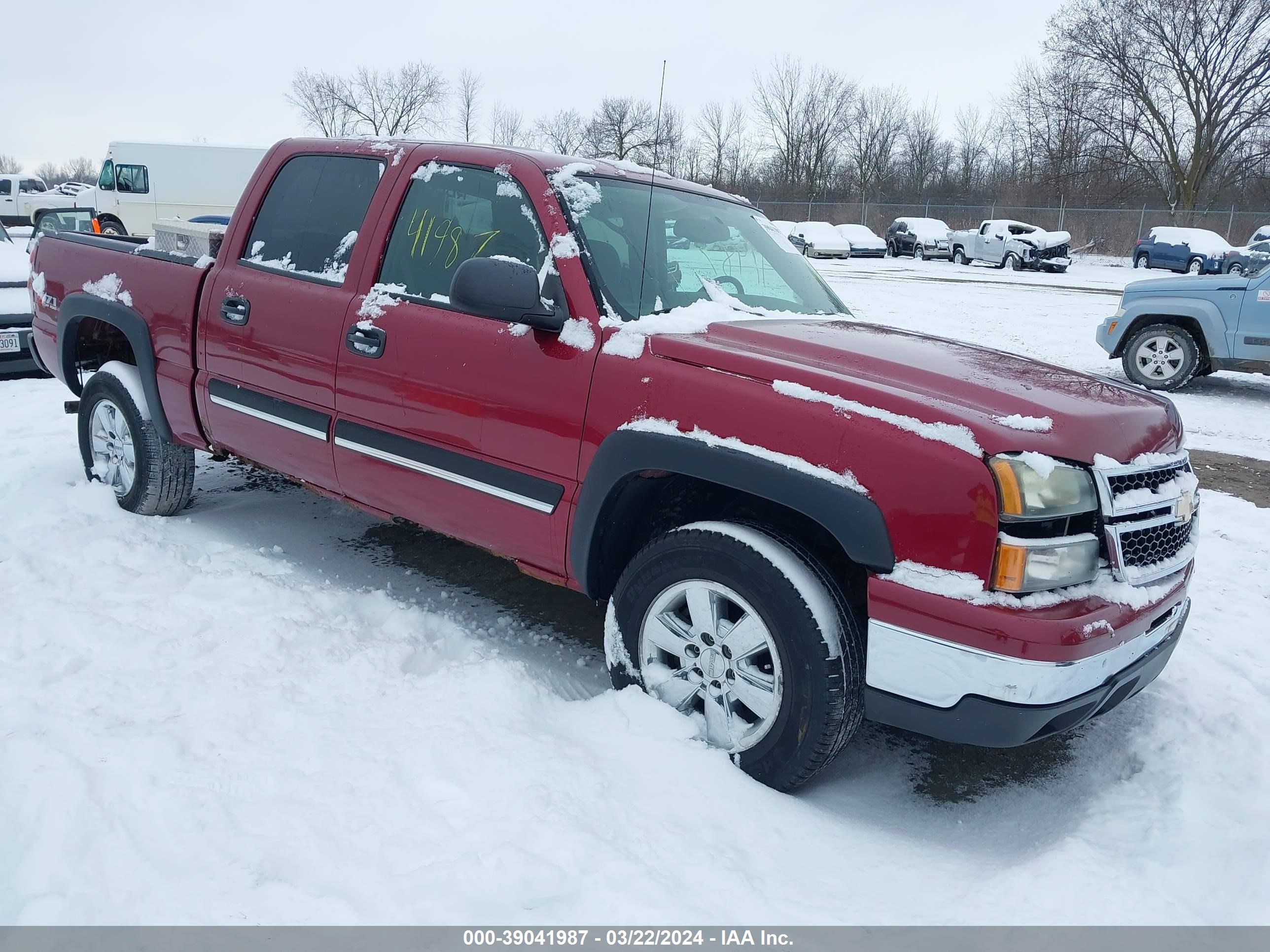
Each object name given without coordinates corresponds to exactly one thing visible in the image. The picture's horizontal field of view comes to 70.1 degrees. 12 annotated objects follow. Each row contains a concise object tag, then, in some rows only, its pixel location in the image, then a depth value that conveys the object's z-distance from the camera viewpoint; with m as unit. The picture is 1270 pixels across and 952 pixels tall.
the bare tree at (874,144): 55.88
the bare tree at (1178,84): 38.47
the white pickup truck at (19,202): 31.36
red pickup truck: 2.36
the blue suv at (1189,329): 8.90
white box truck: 22.77
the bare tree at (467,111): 35.79
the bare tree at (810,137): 54.84
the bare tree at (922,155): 54.81
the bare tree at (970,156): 54.78
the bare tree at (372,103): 48.50
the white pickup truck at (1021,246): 28.61
